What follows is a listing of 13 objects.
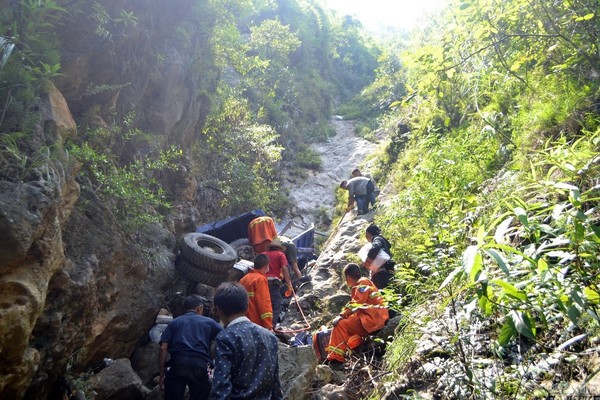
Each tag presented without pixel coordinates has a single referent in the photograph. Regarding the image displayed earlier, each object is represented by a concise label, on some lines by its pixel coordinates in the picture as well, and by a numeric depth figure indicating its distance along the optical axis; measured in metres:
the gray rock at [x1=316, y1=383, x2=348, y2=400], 4.45
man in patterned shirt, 3.08
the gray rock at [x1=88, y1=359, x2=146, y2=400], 4.80
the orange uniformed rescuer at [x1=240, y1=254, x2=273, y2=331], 5.81
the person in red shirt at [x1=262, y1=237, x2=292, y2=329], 6.93
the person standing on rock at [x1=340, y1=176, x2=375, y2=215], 10.81
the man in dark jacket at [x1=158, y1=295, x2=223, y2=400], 4.76
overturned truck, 7.47
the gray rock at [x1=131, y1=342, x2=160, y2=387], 5.91
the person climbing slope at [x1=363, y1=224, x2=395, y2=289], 6.66
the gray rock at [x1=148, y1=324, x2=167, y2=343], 6.42
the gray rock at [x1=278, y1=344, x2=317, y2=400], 4.43
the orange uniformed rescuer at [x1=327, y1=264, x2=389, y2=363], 5.51
